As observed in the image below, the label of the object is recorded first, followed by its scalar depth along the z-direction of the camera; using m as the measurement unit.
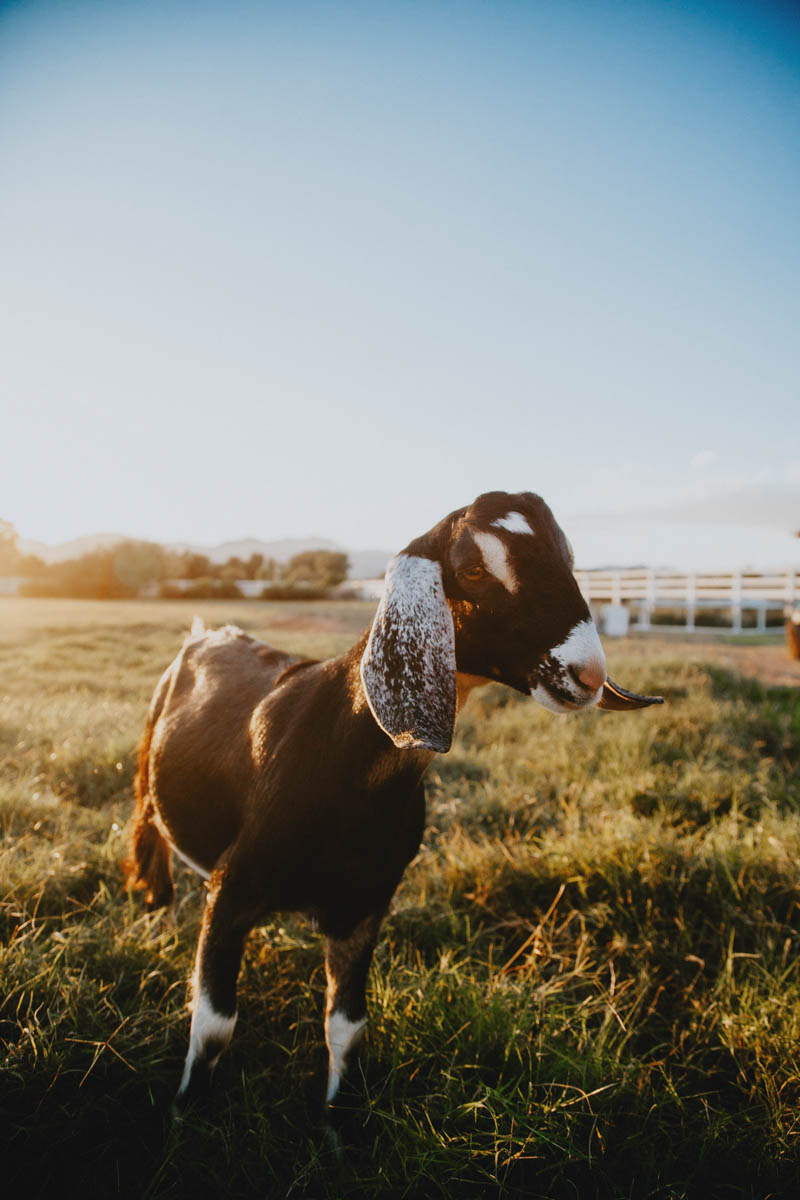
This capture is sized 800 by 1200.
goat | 1.68
